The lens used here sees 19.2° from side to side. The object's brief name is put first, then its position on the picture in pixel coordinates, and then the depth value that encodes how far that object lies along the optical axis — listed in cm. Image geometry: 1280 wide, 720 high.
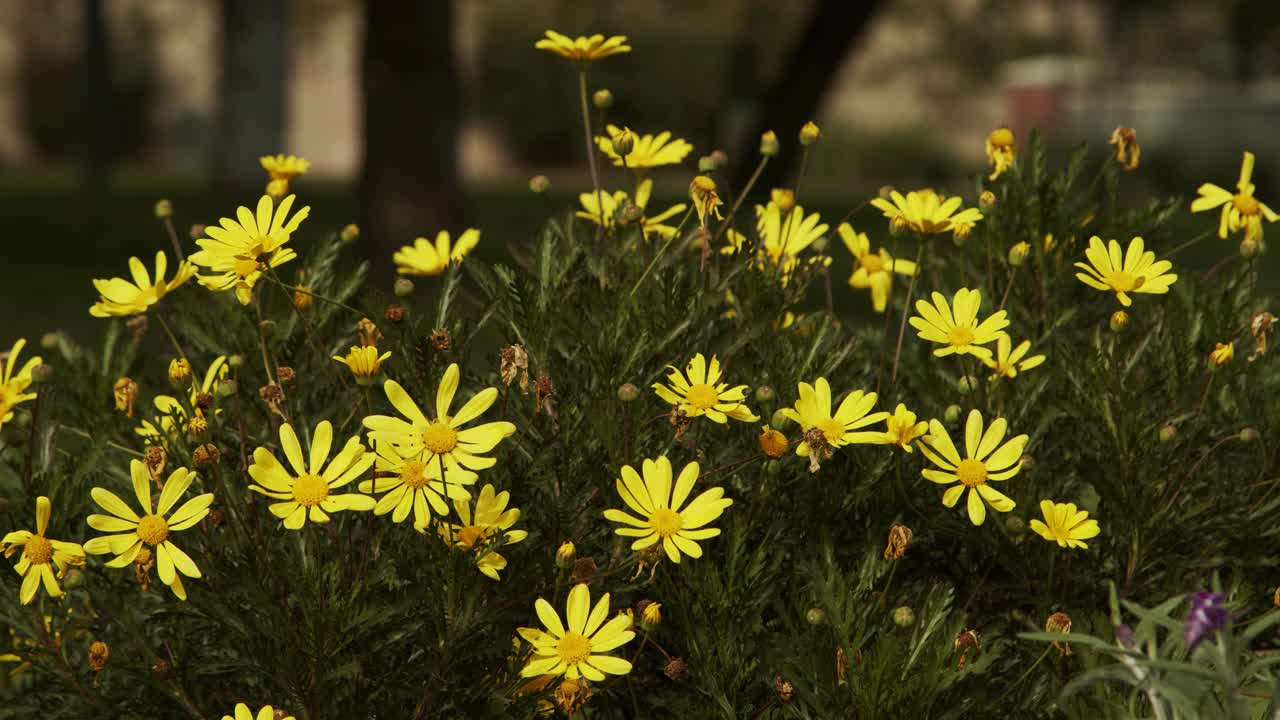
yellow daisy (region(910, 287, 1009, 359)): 145
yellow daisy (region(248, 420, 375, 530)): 138
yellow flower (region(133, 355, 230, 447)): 145
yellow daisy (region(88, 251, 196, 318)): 152
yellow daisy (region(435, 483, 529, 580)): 139
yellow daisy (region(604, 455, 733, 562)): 138
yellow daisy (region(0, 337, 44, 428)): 150
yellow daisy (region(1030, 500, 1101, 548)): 143
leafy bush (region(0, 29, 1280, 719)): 139
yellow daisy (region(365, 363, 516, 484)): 137
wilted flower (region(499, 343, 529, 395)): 140
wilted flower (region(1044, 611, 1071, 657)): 141
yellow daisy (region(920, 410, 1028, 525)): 141
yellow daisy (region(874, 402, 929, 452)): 143
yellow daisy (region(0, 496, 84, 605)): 140
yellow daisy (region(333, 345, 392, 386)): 142
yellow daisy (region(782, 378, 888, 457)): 142
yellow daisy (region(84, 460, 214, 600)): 138
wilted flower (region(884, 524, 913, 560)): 139
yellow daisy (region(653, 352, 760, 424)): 141
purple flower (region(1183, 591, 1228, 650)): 128
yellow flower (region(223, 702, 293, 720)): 138
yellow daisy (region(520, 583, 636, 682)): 138
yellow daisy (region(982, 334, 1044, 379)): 148
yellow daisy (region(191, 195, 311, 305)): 143
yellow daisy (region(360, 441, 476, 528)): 137
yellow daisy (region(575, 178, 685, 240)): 159
